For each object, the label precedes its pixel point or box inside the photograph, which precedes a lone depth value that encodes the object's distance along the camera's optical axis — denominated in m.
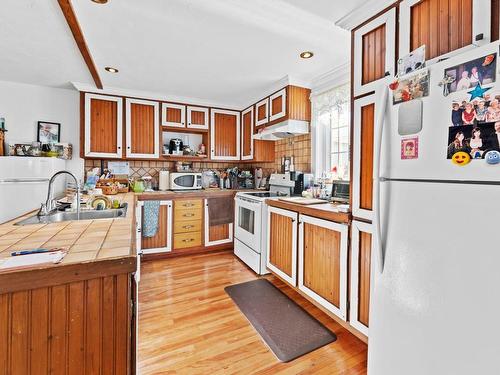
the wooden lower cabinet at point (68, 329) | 0.78
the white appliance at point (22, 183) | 2.53
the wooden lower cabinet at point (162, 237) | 3.18
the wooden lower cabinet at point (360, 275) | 1.59
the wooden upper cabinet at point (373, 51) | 1.47
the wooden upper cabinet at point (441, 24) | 1.08
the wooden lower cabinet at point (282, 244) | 2.29
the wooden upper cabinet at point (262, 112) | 3.33
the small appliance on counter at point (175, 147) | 3.68
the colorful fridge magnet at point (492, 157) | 0.76
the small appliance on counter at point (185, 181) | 3.60
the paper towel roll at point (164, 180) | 3.63
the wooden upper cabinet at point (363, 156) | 1.60
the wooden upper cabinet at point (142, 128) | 3.31
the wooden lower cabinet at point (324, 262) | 1.78
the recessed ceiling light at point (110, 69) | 2.58
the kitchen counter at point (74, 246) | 0.78
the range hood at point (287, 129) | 2.86
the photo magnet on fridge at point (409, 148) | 0.98
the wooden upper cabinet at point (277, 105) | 2.95
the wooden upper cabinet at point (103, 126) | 3.12
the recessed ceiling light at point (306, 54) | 2.23
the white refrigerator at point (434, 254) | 0.77
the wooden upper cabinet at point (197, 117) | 3.68
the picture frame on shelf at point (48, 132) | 3.11
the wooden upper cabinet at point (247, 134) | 3.80
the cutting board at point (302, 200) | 2.29
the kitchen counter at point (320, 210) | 1.77
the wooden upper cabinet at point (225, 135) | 3.87
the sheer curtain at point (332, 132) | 2.60
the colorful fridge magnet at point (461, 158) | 0.83
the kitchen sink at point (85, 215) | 1.76
